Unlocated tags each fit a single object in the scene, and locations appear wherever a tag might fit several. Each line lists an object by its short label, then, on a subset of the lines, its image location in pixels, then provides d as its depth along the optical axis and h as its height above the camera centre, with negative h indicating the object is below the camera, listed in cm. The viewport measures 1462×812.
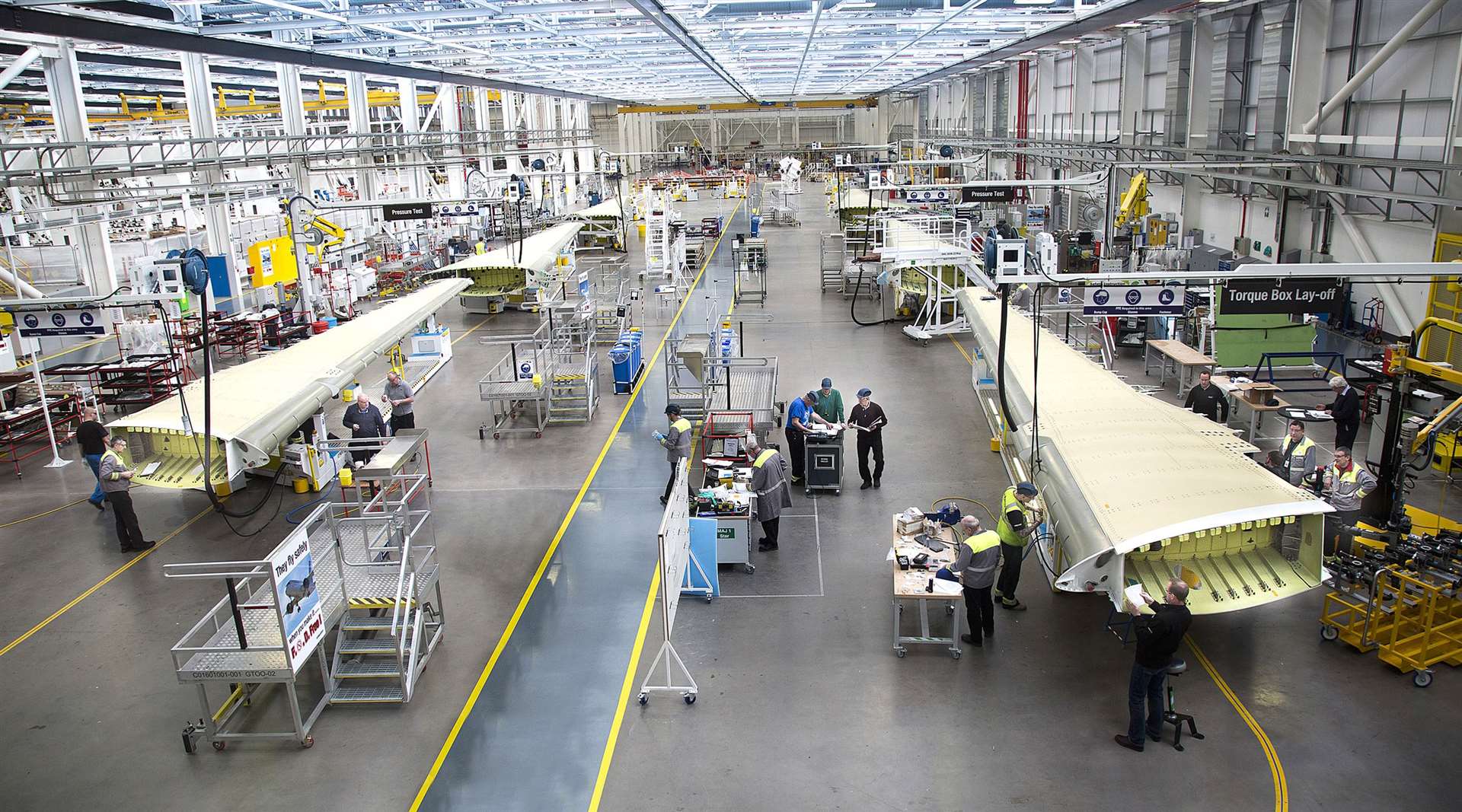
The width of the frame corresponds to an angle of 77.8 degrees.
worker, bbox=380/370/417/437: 1523 -325
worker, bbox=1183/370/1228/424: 1384 -336
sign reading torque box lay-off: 1084 -148
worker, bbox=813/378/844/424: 1385 -325
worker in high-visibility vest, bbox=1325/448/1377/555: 1041 -366
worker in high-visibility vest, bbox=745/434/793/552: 1143 -365
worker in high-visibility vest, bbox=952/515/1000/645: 901 -378
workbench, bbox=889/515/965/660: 918 -410
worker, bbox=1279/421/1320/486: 1145 -353
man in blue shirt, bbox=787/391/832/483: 1350 -344
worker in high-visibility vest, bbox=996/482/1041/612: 945 -352
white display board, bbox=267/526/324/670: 786 -343
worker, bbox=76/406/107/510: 1346 -335
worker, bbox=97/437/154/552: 1184 -359
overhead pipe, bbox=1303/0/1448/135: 1379 +170
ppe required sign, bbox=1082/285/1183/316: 1179 -158
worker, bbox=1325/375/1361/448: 1348 -353
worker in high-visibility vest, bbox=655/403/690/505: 1267 -338
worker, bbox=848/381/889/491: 1338 -348
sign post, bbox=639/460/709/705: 838 -365
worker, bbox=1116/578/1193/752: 736 -387
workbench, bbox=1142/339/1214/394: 1716 -355
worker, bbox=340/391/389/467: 1369 -324
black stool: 766 -456
